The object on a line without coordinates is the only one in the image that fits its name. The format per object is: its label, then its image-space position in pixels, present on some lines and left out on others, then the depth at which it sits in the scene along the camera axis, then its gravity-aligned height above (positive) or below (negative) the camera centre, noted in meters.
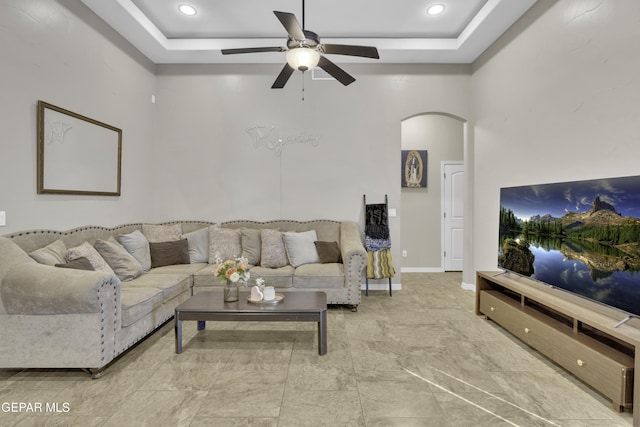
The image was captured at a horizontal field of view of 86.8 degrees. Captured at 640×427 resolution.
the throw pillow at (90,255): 2.94 -0.37
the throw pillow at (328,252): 4.25 -0.48
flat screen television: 2.08 -0.17
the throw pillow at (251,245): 4.32 -0.40
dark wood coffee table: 2.71 -0.80
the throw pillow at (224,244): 4.34 -0.39
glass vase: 2.92 -0.68
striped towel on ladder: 4.50 -0.68
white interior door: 6.05 -0.10
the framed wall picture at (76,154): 3.05 +0.61
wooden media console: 1.94 -0.86
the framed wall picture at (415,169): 6.04 +0.81
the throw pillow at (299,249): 4.20 -0.44
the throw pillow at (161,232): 4.31 -0.24
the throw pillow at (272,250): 4.16 -0.45
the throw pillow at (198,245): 4.38 -0.41
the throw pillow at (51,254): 2.63 -0.33
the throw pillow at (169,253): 4.05 -0.48
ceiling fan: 2.66 +1.35
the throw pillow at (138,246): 3.75 -0.37
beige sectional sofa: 2.32 -0.70
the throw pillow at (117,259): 3.33 -0.46
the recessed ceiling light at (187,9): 3.72 +2.29
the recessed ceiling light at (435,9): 3.74 +2.30
